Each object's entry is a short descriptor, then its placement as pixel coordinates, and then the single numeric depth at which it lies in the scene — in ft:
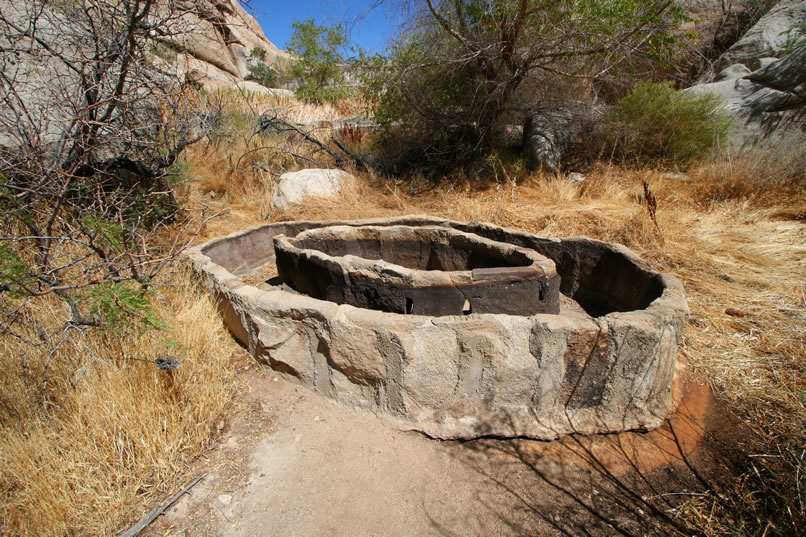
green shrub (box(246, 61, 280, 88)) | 64.18
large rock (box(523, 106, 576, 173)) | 22.66
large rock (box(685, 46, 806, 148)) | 21.30
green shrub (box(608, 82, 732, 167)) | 21.04
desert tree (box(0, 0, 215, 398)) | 6.40
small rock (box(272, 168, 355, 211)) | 21.52
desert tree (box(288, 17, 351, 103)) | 43.95
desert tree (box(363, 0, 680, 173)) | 17.95
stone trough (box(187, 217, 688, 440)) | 7.00
